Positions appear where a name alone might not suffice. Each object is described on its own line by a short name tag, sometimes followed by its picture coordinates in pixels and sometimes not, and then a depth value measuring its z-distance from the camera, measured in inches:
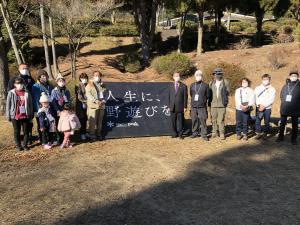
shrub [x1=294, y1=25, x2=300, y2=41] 576.7
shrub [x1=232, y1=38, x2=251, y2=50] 653.2
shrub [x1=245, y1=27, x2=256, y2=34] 1100.5
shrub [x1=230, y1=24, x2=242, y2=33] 1132.2
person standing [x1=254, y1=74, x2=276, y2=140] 265.5
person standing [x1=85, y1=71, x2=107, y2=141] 255.1
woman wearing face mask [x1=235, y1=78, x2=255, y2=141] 266.3
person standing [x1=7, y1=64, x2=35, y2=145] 234.3
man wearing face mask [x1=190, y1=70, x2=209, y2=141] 263.9
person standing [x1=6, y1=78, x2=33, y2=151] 228.9
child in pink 240.4
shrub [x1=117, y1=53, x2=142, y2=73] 652.3
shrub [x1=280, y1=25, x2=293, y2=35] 947.6
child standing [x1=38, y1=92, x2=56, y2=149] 237.4
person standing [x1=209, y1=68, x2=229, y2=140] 263.2
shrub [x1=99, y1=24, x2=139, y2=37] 990.9
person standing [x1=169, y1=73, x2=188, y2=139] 266.7
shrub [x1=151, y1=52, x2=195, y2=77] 551.7
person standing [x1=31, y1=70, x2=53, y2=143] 239.2
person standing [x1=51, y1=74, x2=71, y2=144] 244.4
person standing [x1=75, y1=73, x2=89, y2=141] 255.4
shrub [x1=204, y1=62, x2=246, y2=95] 467.3
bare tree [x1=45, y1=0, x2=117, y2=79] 527.5
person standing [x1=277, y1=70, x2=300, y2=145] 253.3
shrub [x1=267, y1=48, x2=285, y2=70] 514.1
